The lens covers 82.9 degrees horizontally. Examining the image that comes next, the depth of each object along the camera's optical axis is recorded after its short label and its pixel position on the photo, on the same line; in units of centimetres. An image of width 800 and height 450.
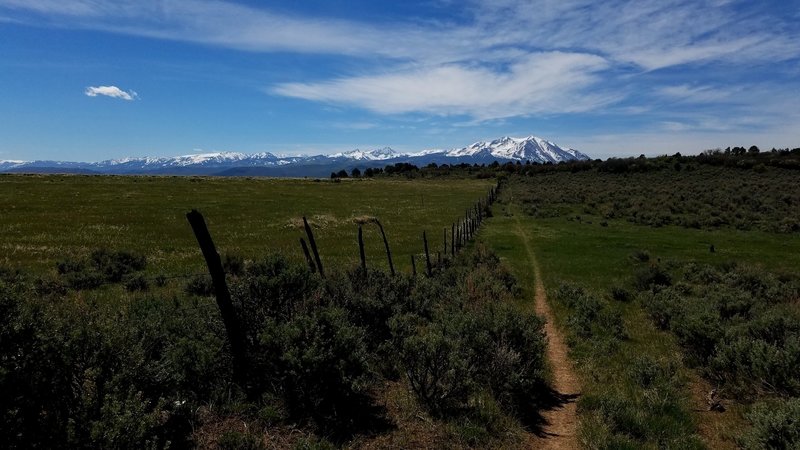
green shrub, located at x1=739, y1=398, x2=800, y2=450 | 690
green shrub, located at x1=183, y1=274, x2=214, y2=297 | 1786
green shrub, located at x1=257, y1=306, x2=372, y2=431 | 780
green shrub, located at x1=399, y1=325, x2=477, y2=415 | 853
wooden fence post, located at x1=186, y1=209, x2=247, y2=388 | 805
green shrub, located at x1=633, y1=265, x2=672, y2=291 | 2181
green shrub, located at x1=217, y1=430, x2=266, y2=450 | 651
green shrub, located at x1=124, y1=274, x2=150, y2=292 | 1948
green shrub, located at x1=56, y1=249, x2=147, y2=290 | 2000
